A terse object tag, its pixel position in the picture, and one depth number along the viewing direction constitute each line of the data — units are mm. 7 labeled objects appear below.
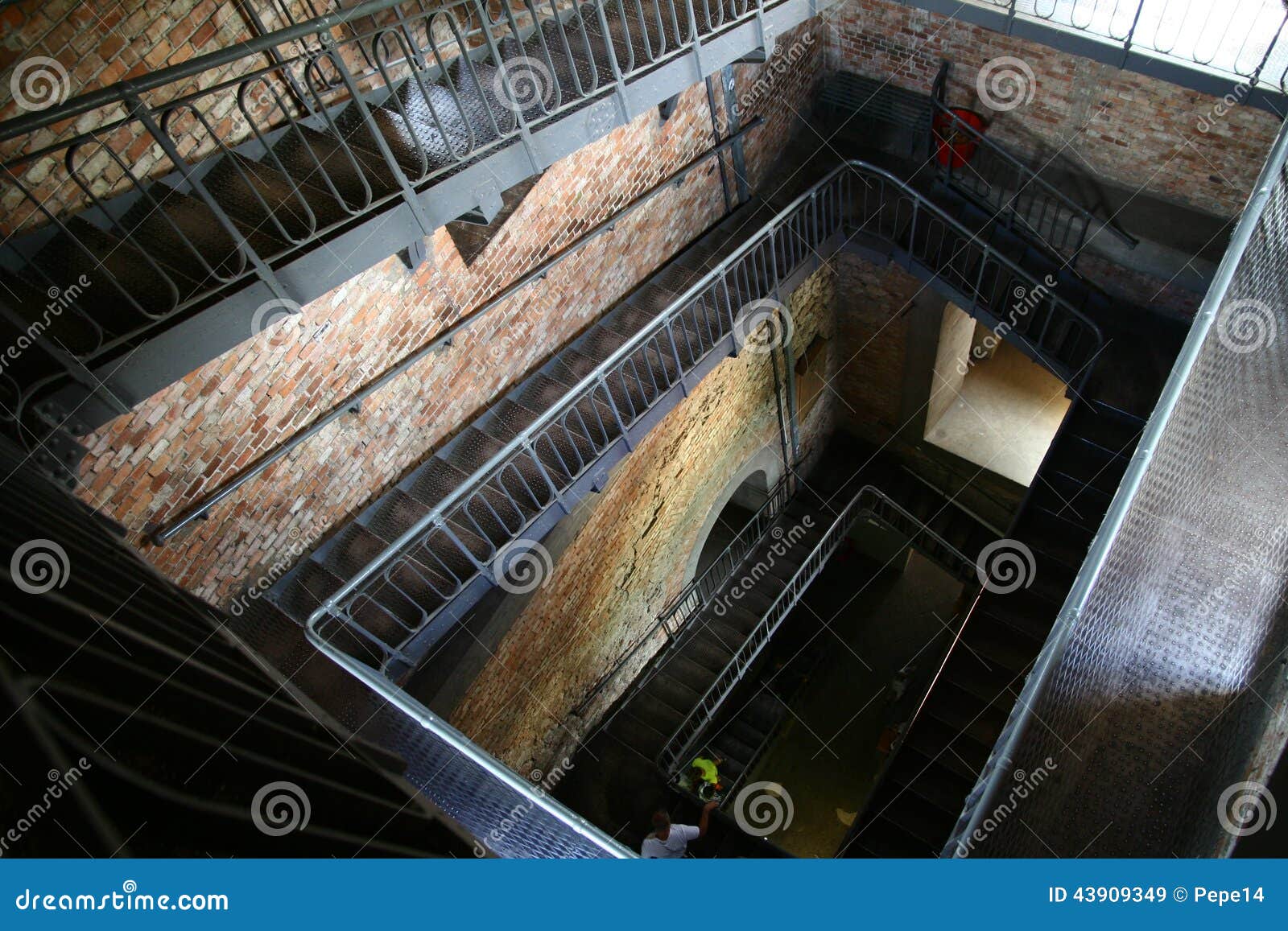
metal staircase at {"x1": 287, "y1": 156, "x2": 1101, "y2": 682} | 5570
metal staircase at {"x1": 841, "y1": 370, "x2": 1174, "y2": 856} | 7145
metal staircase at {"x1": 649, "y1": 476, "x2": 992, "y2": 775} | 9359
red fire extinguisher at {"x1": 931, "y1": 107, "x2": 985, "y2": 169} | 7922
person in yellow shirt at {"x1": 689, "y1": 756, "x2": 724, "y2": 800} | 9352
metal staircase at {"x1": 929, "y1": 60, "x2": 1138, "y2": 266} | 7590
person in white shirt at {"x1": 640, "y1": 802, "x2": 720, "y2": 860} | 7684
